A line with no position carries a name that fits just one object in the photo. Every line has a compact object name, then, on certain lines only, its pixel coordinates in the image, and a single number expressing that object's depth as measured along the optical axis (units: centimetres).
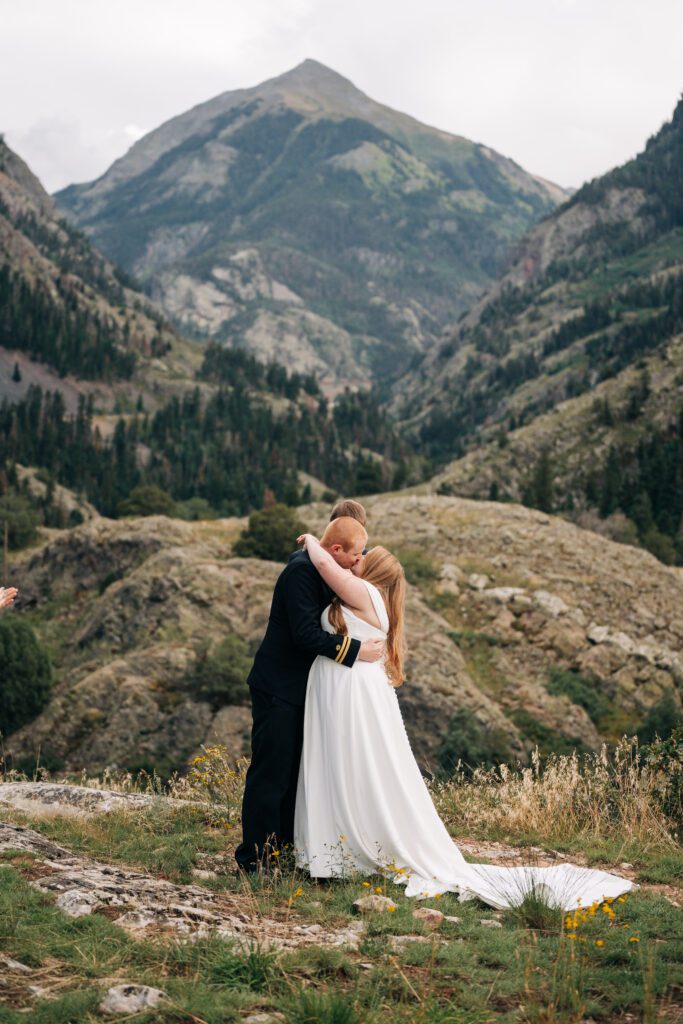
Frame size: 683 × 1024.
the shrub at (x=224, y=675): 2483
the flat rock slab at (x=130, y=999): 450
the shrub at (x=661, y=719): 2673
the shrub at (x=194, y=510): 8165
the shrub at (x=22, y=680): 2617
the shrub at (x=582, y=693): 3016
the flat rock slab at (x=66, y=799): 1066
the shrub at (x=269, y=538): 3678
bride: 743
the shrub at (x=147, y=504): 6856
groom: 761
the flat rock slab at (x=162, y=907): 583
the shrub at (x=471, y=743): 2391
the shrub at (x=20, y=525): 6756
